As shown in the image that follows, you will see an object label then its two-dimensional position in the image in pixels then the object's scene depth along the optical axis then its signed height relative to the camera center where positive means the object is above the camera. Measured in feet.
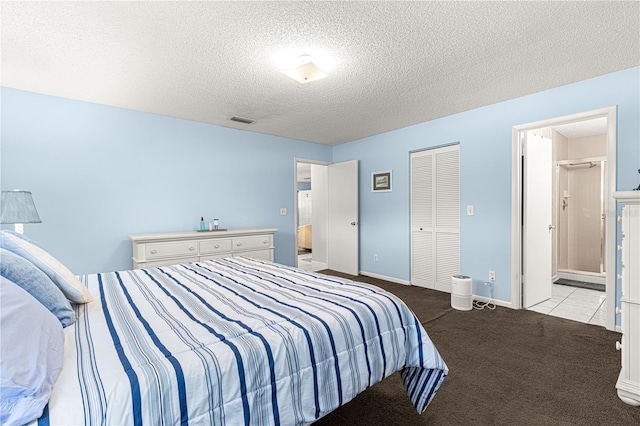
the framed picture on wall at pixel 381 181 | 16.20 +1.44
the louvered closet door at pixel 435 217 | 13.57 -0.44
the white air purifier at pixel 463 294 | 11.59 -3.30
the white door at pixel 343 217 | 17.69 -0.55
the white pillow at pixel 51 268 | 4.95 -0.99
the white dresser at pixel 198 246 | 11.21 -1.50
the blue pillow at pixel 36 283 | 3.97 -1.00
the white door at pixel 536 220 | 11.61 -0.53
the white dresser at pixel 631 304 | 6.04 -1.97
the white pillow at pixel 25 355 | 2.48 -1.37
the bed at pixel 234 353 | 2.97 -1.68
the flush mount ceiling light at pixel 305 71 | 8.09 +3.72
